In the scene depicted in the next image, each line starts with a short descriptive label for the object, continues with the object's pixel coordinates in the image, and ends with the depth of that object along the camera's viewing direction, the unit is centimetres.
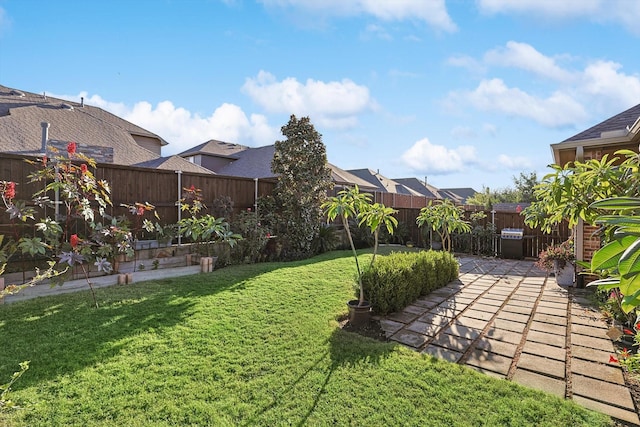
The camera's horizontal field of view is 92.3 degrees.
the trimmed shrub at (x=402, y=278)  437
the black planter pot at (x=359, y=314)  390
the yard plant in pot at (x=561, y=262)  610
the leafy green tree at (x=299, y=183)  838
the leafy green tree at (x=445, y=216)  651
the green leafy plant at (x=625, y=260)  87
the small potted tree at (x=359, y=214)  391
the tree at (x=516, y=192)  2880
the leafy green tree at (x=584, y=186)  307
